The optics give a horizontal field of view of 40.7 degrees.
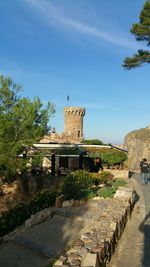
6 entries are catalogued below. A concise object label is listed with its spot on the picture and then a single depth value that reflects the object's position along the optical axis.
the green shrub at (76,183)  8.42
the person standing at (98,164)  13.03
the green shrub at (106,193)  8.21
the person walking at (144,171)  11.72
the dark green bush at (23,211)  7.48
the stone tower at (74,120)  37.15
